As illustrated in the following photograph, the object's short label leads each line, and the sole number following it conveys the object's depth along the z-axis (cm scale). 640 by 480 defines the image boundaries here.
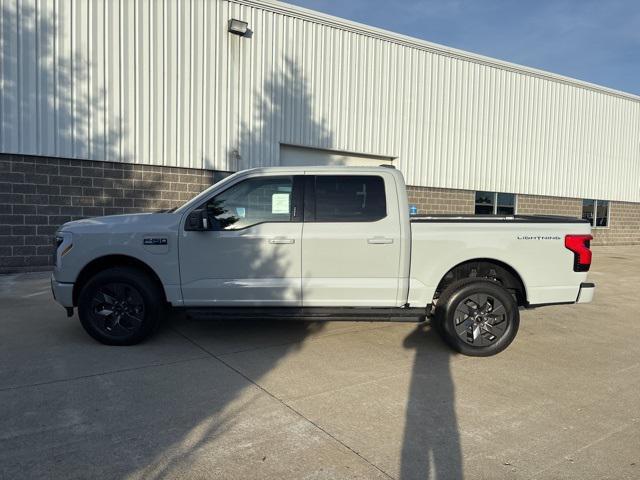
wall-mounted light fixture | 1205
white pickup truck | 509
